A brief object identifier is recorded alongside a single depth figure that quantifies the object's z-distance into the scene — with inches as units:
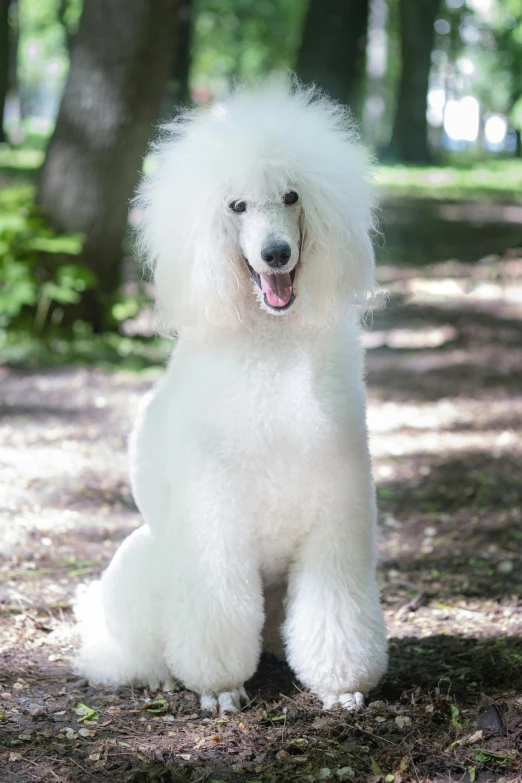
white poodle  102.8
